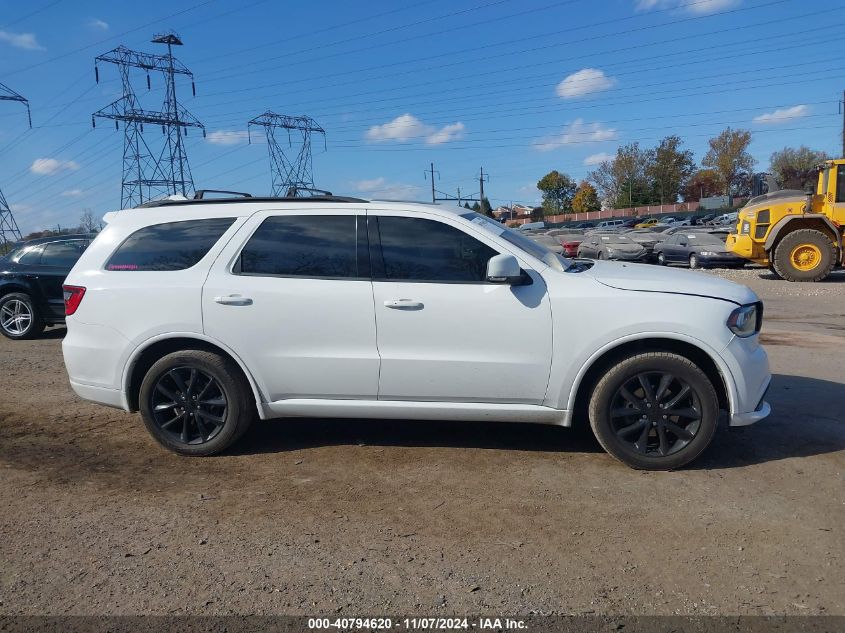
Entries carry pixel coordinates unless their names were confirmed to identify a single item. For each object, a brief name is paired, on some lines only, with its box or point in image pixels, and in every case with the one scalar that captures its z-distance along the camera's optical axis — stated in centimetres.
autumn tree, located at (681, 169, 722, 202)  9025
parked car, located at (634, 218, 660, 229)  5956
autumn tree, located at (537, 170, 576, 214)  10975
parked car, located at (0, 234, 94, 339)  1053
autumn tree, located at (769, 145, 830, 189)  7504
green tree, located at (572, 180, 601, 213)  10150
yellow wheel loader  1658
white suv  421
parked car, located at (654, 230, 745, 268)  2125
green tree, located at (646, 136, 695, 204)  8919
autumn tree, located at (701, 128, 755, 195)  8681
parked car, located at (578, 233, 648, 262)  2453
